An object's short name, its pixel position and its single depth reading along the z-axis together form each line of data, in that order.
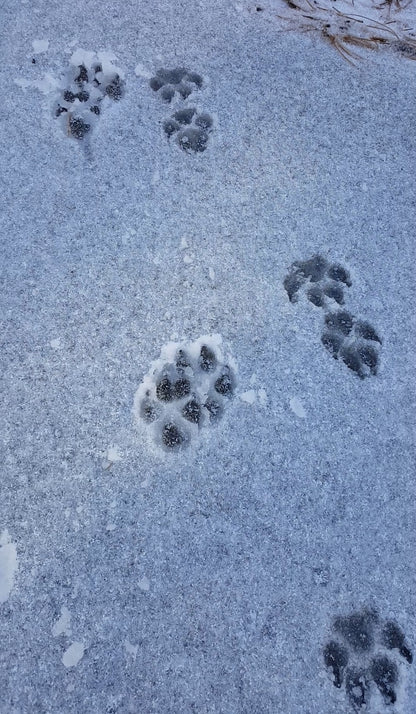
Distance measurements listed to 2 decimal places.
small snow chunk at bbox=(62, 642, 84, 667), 0.64
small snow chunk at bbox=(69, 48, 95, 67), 0.80
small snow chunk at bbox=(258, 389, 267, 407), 0.71
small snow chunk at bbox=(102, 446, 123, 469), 0.69
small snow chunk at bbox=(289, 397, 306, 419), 0.71
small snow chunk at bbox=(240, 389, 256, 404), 0.71
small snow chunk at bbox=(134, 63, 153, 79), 0.80
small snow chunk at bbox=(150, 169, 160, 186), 0.77
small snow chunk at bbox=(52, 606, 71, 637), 0.65
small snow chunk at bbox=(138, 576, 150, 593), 0.66
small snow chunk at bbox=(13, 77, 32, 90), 0.79
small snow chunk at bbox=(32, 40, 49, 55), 0.80
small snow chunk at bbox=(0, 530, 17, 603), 0.65
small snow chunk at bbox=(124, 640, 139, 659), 0.65
